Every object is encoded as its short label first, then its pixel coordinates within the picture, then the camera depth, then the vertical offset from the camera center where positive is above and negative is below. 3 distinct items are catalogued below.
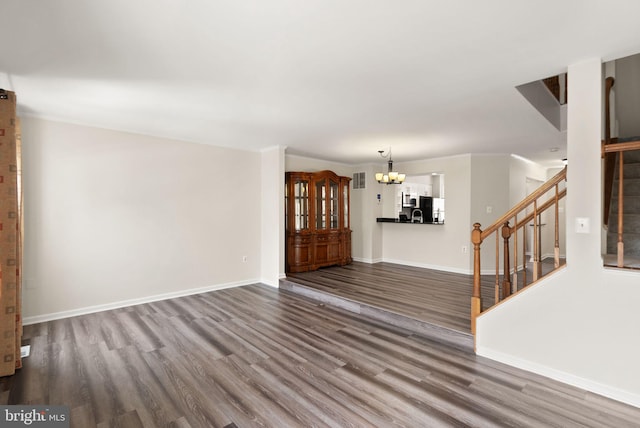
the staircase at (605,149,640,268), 3.31 -0.04
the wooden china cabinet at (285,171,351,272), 6.20 -0.23
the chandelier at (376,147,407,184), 5.47 +0.54
